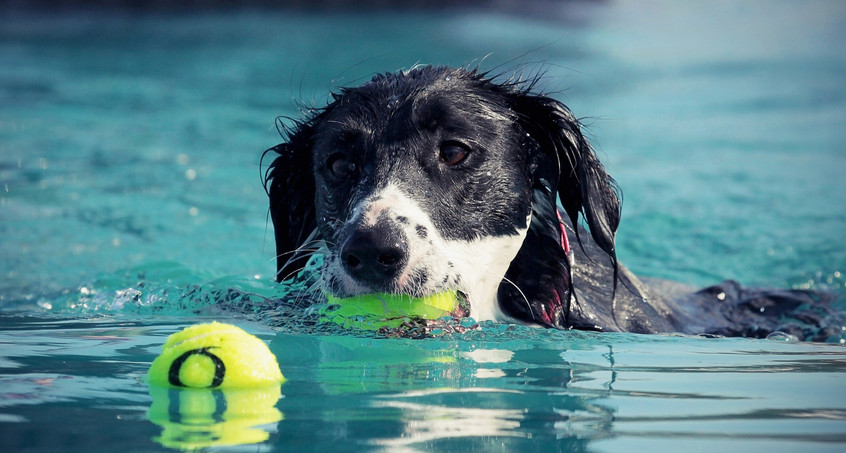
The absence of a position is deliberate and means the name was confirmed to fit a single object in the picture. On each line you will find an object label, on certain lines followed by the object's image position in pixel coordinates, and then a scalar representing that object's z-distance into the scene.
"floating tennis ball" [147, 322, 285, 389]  5.44
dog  7.00
